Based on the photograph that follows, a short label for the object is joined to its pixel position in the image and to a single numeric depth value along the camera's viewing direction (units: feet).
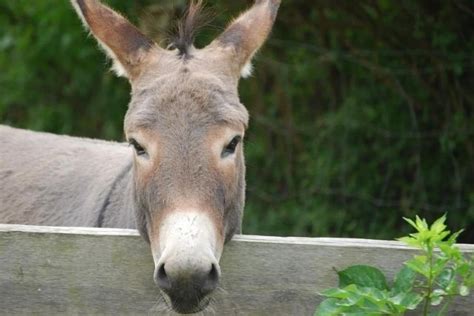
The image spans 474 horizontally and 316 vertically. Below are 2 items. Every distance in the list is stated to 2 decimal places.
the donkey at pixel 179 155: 20.31
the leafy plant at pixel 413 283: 18.54
